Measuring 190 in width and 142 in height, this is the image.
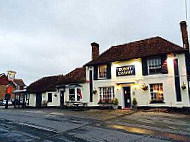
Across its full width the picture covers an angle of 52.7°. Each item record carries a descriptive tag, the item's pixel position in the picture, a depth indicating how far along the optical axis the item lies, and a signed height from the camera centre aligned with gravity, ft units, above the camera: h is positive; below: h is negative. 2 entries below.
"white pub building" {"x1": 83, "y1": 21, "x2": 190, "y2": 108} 57.47 +6.53
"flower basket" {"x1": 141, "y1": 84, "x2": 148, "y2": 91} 61.35 +2.10
